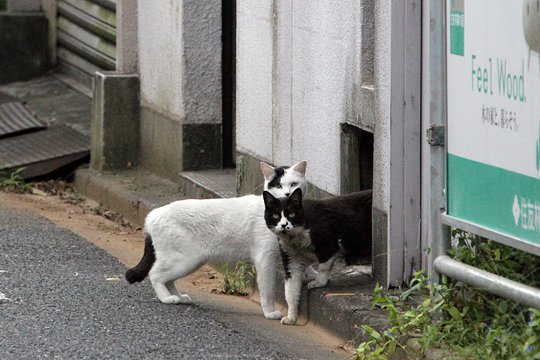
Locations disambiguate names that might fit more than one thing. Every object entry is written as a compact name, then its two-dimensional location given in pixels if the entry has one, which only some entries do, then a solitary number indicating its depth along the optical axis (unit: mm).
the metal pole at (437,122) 10953
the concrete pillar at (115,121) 22859
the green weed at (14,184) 23172
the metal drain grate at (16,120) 25547
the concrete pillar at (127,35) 23281
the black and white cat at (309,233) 13586
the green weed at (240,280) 15852
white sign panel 9523
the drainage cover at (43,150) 23625
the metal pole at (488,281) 9375
